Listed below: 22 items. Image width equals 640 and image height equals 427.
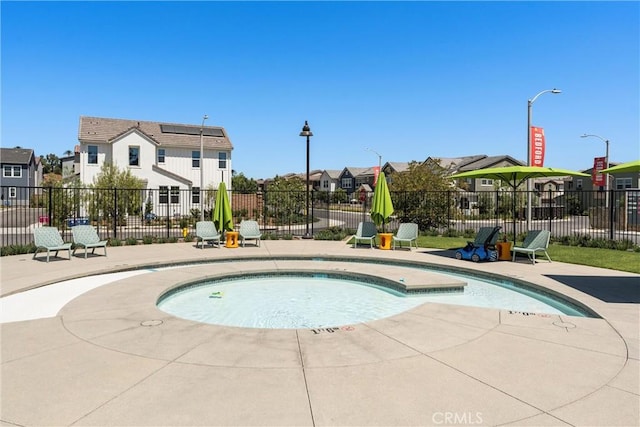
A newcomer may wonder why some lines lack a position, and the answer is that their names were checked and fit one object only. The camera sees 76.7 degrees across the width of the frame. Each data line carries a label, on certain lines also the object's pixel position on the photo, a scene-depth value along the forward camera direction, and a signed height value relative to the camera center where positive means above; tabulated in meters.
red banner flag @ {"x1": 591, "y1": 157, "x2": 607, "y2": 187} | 27.00 +2.86
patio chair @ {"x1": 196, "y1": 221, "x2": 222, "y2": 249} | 15.62 -1.03
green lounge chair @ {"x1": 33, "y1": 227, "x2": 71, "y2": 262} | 12.15 -1.02
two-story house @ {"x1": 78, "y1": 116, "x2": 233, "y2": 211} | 32.12 +4.57
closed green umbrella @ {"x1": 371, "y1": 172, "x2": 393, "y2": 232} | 16.25 +0.17
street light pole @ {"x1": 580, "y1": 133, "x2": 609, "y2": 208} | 31.30 +4.19
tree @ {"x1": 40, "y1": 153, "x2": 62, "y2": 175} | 110.88 +12.53
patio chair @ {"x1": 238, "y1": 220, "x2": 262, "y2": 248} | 16.39 -1.04
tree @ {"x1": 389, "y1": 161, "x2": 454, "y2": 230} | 23.50 -0.11
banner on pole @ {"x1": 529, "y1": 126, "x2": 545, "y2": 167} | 16.89 +2.44
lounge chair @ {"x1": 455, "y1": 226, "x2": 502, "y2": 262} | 12.66 -1.39
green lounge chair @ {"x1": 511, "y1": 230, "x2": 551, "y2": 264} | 12.29 -1.23
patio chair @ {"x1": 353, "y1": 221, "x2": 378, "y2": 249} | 16.41 -1.09
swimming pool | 7.82 -2.13
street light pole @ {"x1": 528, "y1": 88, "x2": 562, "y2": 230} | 16.95 +3.43
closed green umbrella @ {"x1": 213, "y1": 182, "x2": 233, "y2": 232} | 16.17 -0.25
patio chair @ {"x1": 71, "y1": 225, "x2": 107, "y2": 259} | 13.03 -1.03
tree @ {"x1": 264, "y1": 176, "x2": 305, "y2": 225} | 30.84 +0.04
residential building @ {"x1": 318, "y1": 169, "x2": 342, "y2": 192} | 94.29 +6.15
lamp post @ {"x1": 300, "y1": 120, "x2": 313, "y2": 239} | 18.91 +3.48
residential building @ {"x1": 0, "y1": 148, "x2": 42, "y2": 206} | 54.53 +5.35
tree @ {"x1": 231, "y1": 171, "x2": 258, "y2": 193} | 51.34 +3.10
